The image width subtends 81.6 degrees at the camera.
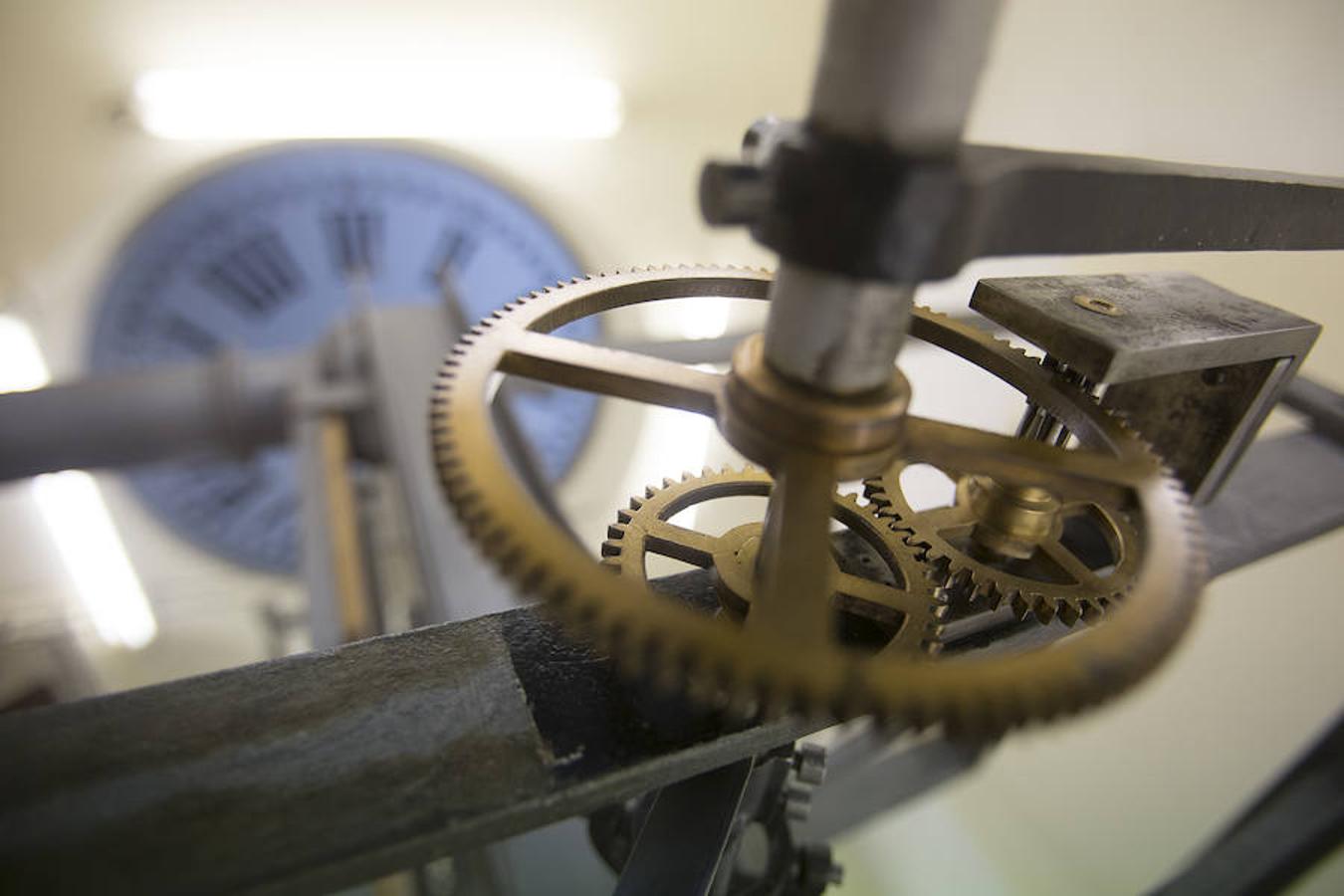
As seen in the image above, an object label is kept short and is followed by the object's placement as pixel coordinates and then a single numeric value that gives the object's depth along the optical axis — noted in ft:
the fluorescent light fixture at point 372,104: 5.47
